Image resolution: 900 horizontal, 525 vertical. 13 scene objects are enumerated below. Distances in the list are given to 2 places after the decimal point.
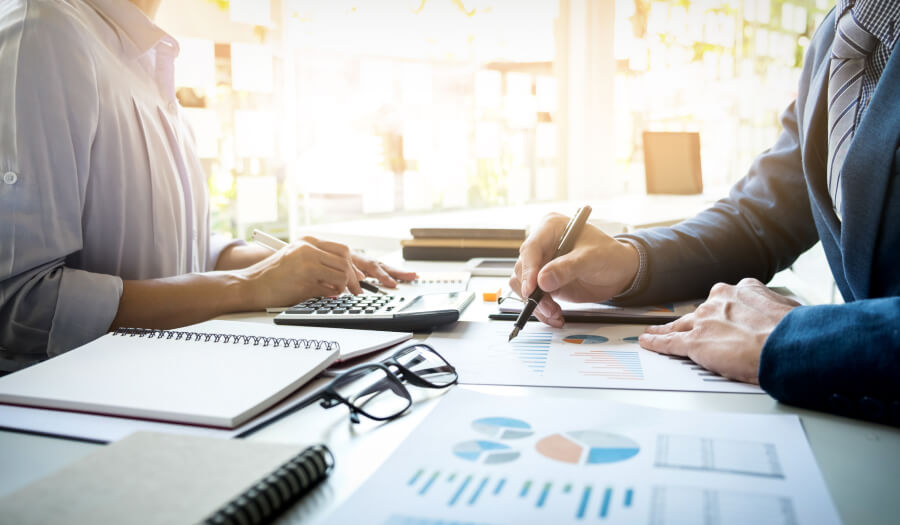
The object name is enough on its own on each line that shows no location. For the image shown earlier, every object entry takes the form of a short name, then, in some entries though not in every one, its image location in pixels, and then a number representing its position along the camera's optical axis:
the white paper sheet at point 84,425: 0.55
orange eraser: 1.14
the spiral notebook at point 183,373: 0.58
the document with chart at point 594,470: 0.42
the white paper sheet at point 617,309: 0.98
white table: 0.45
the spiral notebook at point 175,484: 0.40
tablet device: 1.42
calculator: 0.91
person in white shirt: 1.00
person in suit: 0.60
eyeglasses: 0.60
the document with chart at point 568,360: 0.69
